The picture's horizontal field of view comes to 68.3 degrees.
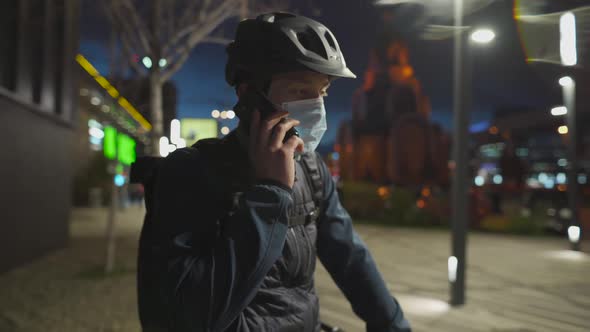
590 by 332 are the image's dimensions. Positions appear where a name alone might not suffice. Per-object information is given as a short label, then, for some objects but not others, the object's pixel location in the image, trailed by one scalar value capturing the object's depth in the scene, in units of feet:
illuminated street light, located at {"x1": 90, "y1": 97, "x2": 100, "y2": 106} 95.62
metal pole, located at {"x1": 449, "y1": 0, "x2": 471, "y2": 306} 18.38
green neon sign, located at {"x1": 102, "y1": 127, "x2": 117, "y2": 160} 27.84
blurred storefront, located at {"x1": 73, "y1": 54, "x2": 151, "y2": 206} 27.68
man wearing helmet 3.80
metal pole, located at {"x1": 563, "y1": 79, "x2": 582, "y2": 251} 33.81
